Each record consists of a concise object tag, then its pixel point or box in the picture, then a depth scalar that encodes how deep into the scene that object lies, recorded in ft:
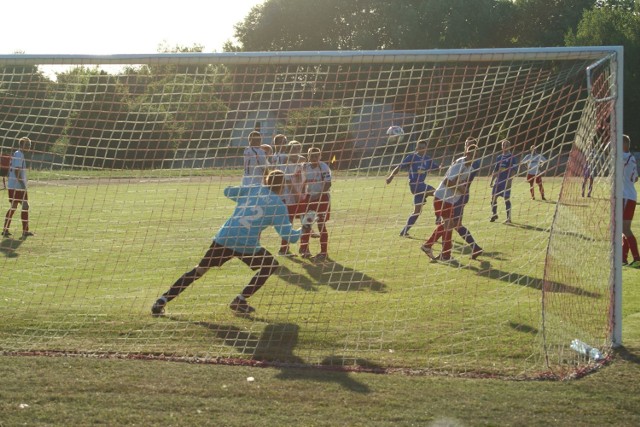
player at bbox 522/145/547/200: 68.49
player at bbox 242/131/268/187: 38.02
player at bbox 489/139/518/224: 55.41
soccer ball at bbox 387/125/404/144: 37.82
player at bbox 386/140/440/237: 50.75
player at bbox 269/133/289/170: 42.78
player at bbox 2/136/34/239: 51.19
